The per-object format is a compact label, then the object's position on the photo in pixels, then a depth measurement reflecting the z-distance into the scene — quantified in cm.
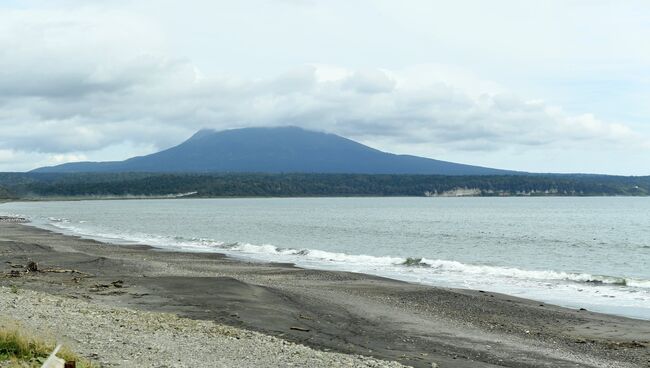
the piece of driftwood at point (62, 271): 2492
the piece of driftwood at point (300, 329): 1513
